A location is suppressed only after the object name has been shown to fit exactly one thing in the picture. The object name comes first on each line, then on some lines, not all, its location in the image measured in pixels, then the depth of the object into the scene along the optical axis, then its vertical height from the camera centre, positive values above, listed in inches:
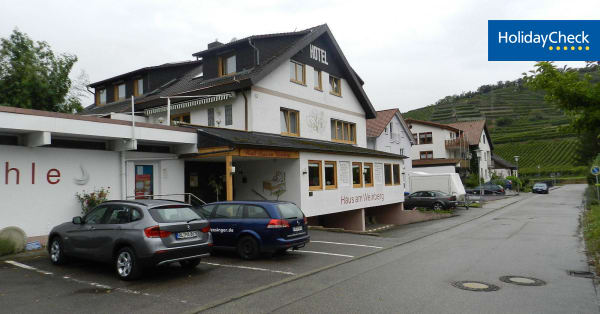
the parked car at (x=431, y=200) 1156.5 -66.1
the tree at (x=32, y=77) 996.6 +263.8
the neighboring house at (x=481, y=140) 2250.2 +187.7
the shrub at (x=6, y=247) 423.2 -57.5
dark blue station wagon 420.5 -46.0
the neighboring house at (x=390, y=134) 1471.5 +155.1
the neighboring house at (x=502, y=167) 2910.9 +46.9
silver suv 323.0 -40.3
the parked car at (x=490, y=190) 1924.2 -70.6
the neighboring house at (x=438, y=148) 1974.9 +134.5
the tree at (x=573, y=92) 327.9 +61.8
